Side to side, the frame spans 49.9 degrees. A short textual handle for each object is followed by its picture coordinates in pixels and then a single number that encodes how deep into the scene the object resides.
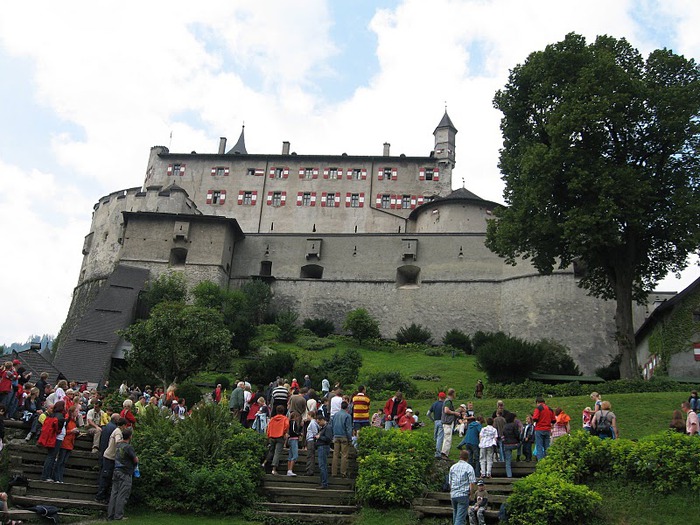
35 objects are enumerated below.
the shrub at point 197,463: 13.31
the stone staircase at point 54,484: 12.37
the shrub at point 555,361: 34.50
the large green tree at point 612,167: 26.86
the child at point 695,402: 15.94
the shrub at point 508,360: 31.02
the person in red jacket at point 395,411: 17.08
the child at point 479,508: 11.56
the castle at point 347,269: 43.62
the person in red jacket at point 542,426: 14.76
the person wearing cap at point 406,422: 16.94
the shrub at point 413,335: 46.09
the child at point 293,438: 14.73
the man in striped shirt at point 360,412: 16.41
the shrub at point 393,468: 13.02
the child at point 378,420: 19.14
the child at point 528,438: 15.74
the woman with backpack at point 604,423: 14.47
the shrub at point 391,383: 29.67
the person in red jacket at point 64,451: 13.40
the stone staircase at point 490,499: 12.36
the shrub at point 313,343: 42.66
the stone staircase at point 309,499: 12.74
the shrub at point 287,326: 44.34
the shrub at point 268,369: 32.41
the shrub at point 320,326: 47.41
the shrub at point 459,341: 44.38
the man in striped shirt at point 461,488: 11.52
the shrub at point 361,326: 45.59
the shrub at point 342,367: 32.69
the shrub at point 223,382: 31.81
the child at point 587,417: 15.40
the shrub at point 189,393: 25.30
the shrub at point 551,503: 11.35
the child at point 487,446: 14.00
